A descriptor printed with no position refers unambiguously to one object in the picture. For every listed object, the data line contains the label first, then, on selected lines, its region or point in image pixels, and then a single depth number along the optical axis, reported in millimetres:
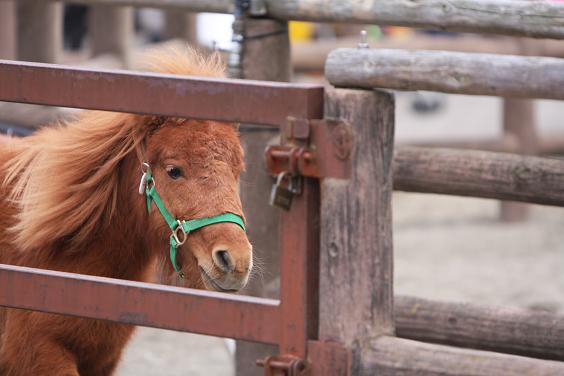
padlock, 4926
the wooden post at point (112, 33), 15055
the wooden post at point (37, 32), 13031
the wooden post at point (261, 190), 8531
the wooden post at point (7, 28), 12437
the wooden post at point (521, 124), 17297
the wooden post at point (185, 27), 15625
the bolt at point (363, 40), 5830
